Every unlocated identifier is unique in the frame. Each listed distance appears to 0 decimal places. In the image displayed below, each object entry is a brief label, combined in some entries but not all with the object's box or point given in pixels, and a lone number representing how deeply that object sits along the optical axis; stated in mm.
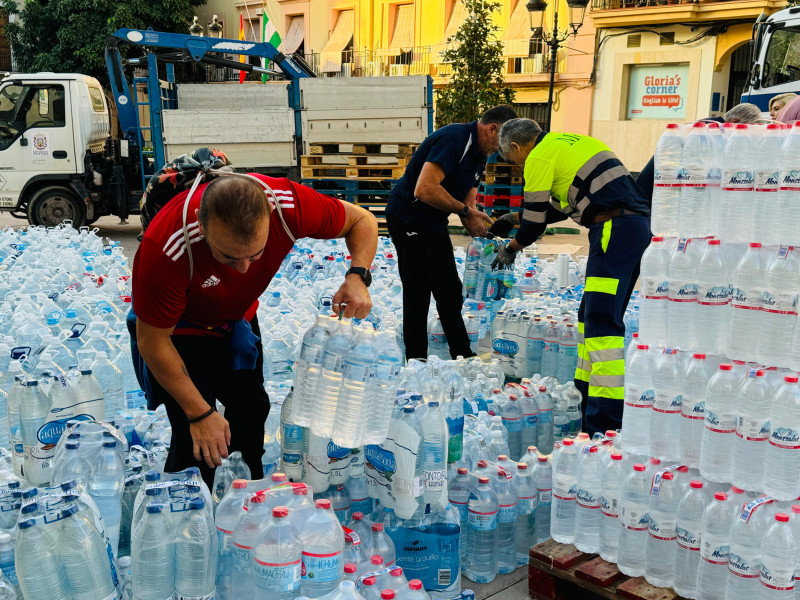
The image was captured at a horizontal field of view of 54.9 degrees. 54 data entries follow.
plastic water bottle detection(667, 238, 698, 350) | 3518
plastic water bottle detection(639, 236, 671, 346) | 3672
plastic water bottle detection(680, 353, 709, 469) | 3402
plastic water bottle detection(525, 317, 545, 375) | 6289
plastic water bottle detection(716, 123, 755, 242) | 3268
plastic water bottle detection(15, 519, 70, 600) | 2455
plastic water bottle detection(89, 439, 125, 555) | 3145
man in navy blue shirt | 6035
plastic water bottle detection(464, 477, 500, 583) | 3639
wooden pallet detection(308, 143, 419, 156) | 13727
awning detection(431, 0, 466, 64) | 25312
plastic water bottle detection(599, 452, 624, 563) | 3562
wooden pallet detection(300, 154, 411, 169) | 13672
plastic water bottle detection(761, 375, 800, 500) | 3023
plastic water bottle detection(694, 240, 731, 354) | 3416
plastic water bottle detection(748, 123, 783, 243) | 3191
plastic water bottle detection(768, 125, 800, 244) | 3117
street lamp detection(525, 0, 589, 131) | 14721
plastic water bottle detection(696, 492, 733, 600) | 3117
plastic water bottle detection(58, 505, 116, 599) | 2512
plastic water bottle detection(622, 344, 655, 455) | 3590
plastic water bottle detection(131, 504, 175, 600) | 2658
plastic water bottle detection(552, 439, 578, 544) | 3768
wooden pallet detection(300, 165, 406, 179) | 13680
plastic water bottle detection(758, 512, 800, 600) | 2918
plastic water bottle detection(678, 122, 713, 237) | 3482
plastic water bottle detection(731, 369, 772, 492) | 3100
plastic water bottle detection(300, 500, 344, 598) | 2664
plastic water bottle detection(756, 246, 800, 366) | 3129
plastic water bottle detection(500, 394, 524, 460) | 4789
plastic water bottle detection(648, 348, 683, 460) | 3473
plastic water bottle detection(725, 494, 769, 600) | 3004
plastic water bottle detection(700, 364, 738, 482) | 3201
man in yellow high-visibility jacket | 4871
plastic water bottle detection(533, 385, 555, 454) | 4926
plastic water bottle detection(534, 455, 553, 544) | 4098
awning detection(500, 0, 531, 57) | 24062
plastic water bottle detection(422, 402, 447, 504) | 3312
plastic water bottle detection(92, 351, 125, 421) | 5047
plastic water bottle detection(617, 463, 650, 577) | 3441
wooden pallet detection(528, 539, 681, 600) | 3326
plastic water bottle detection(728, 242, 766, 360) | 3225
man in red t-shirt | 2738
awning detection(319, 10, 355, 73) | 29297
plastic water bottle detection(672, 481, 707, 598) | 3273
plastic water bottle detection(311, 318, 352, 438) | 3330
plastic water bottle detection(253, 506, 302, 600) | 2580
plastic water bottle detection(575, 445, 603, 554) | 3656
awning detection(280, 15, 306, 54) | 31031
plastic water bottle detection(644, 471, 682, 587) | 3346
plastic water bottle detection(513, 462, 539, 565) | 3965
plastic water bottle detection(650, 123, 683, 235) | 3588
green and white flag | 24031
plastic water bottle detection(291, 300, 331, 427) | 3383
